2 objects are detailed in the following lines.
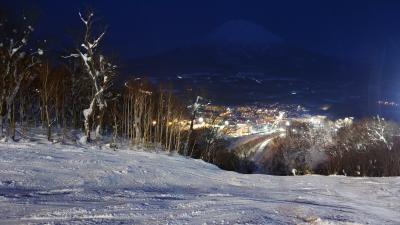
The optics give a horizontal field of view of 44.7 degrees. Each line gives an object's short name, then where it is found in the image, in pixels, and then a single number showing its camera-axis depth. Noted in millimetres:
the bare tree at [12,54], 27172
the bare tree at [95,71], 27622
